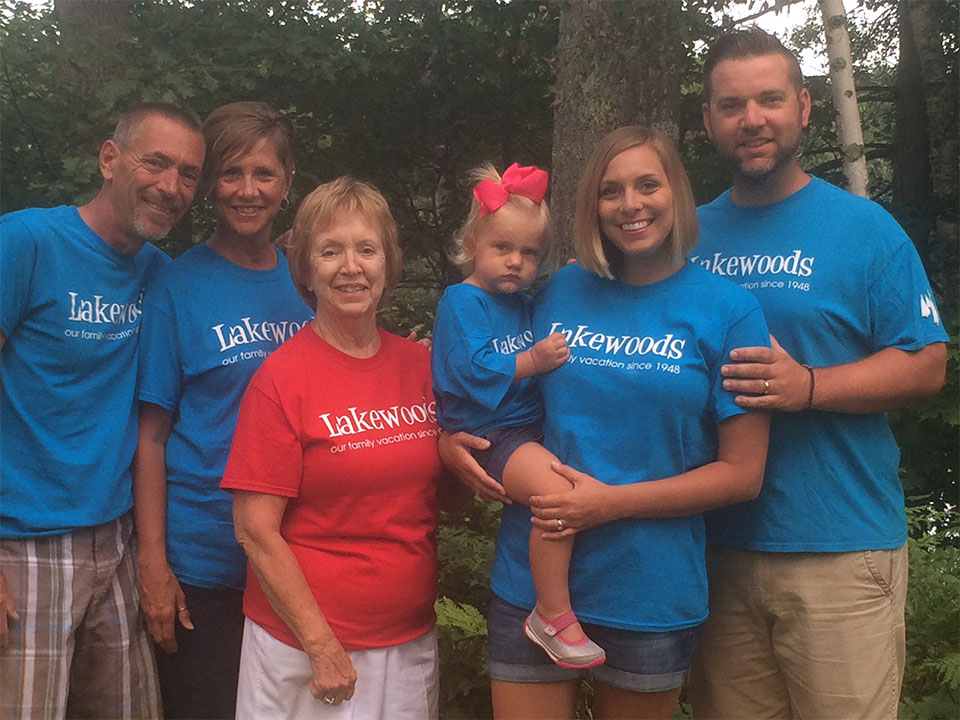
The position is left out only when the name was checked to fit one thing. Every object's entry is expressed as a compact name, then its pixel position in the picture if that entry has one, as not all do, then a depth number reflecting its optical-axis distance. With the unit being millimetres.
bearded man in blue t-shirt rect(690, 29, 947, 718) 2629
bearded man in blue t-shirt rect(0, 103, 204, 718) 2840
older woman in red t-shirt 2447
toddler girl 2449
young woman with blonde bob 2400
